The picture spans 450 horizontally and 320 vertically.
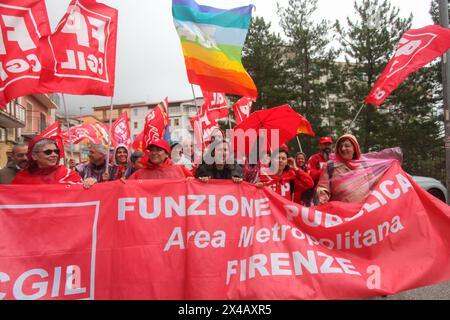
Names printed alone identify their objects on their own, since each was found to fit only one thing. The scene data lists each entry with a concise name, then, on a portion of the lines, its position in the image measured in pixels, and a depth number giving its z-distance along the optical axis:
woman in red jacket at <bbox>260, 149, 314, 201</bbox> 4.95
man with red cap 6.63
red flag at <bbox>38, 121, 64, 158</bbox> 6.41
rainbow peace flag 4.47
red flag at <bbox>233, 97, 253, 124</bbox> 9.39
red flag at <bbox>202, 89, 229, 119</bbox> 8.76
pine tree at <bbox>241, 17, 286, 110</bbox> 24.17
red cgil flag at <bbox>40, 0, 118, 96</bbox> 4.07
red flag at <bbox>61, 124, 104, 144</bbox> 9.93
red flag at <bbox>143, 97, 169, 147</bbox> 8.48
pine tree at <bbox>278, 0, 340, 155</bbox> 23.34
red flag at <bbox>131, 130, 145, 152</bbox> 9.95
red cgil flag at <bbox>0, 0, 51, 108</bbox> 3.84
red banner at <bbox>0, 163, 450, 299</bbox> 3.29
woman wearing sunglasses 3.56
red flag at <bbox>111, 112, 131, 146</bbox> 8.89
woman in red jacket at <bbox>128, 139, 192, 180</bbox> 4.26
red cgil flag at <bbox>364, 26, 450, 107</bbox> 5.27
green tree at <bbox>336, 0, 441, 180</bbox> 20.67
